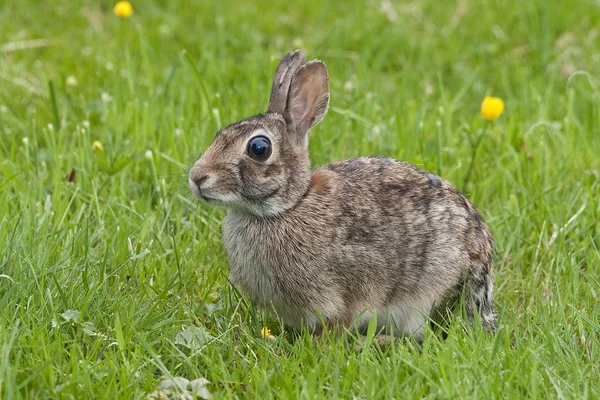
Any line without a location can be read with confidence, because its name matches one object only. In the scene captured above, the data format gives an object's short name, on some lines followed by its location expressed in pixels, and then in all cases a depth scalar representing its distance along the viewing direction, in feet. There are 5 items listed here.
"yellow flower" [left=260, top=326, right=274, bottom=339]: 30.68
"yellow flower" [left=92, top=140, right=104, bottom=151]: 39.17
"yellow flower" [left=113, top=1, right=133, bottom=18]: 47.78
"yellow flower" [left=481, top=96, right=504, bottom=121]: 39.88
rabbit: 30.83
